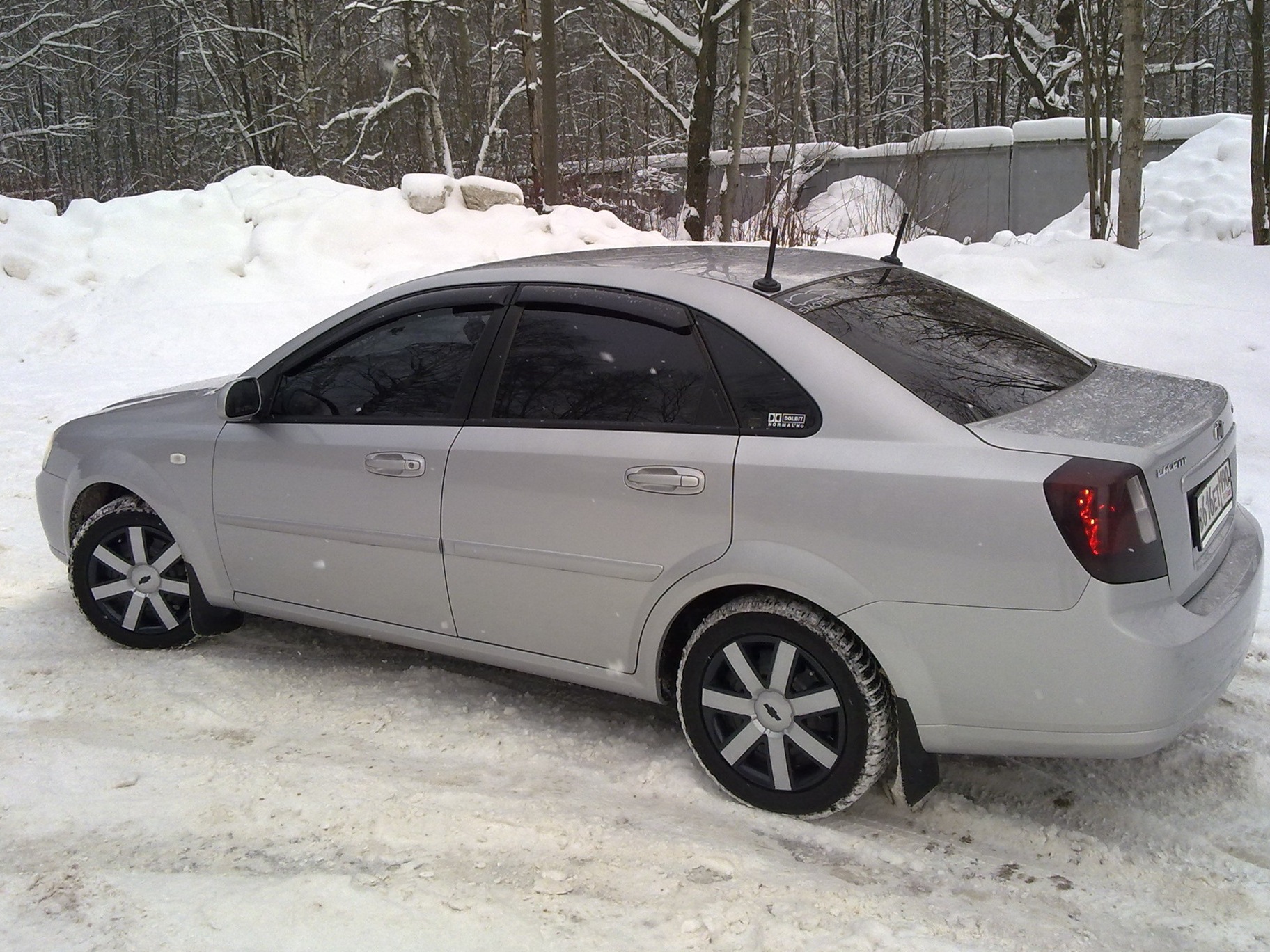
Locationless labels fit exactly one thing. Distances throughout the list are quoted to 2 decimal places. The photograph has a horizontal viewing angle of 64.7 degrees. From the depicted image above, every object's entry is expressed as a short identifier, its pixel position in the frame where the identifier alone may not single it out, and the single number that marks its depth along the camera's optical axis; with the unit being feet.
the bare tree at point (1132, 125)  31.07
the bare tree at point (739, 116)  48.78
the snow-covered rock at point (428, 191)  43.65
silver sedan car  7.83
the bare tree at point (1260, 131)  32.45
